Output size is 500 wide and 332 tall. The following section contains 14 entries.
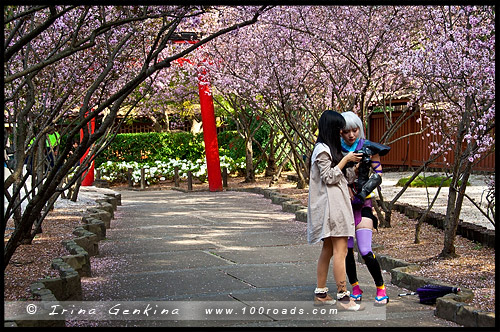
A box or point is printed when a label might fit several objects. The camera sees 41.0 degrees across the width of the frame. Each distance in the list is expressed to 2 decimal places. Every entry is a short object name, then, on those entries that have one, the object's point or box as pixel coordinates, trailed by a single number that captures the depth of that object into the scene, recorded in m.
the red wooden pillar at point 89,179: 20.54
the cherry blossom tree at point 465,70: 6.38
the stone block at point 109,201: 14.41
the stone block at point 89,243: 8.08
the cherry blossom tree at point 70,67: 4.89
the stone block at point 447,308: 5.04
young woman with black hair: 5.45
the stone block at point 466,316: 4.77
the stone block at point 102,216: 11.23
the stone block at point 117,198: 15.73
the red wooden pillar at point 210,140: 18.83
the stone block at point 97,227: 9.58
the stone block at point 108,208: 12.79
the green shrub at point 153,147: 25.38
